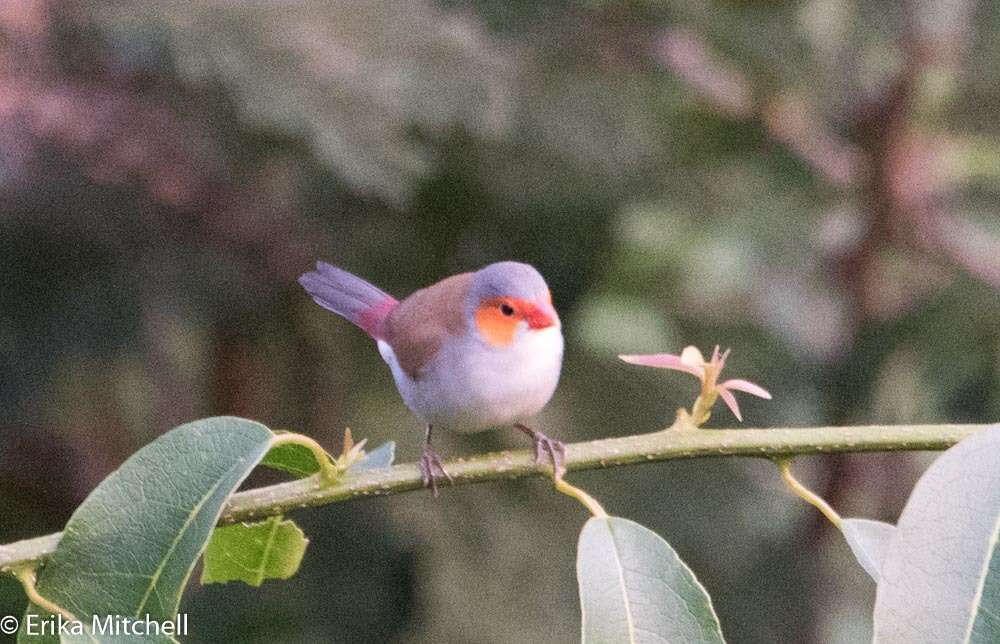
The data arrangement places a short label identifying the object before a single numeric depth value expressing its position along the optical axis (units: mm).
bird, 4623
